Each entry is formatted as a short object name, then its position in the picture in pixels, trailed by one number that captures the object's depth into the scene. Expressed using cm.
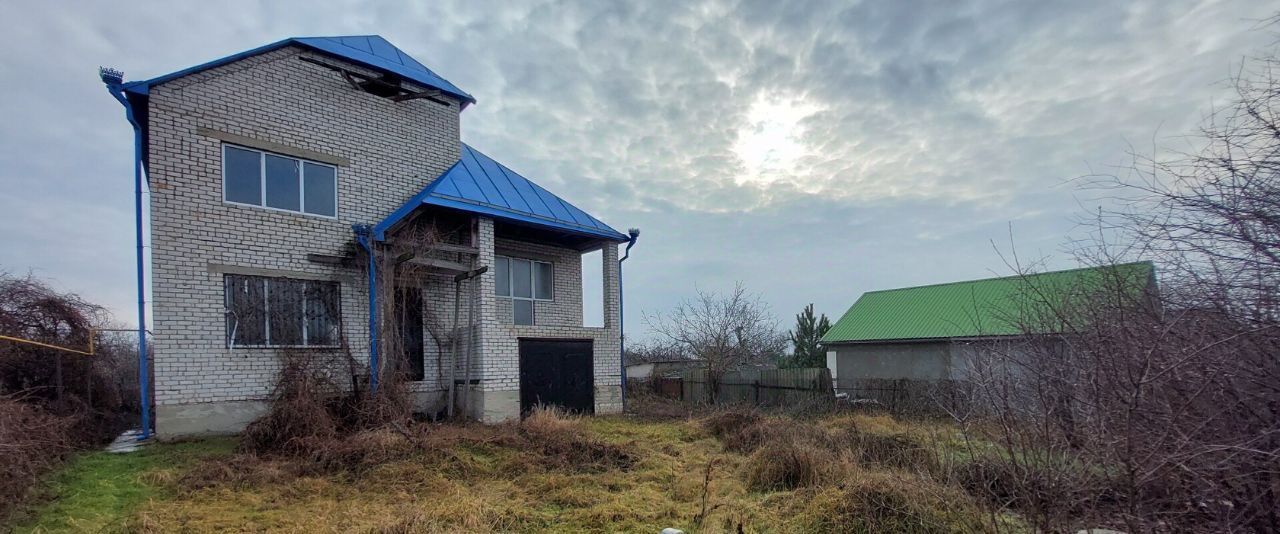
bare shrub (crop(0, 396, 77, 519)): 576
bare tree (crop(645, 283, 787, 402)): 2559
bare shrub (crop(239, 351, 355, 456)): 766
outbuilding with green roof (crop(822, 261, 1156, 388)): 2028
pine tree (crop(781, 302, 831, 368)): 2588
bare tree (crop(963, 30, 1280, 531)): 335
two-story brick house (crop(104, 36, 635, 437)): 912
